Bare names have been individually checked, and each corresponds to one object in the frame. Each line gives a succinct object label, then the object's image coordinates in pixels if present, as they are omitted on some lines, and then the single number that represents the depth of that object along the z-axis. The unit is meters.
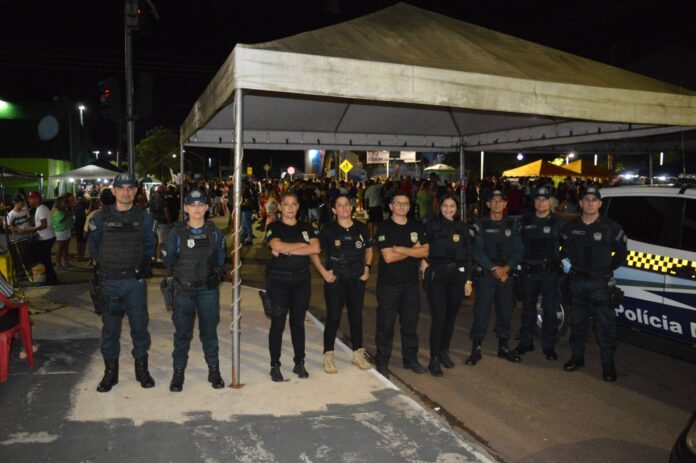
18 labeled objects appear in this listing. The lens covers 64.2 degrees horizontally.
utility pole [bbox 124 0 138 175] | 9.39
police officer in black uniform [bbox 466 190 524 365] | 5.59
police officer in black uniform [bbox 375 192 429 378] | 5.06
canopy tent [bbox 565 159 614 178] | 21.65
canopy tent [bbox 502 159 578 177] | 20.88
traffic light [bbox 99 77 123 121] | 9.13
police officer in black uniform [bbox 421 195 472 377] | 5.29
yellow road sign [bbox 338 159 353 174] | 25.48
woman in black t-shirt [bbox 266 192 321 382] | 4.86
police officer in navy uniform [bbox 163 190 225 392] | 4.63
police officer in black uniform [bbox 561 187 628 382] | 5.29
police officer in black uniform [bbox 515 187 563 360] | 5.73
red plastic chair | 4.74
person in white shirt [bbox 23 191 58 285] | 9.86
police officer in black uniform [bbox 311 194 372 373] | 5.03
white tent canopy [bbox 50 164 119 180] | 20.36
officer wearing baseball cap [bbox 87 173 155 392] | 4.69
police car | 5.12
